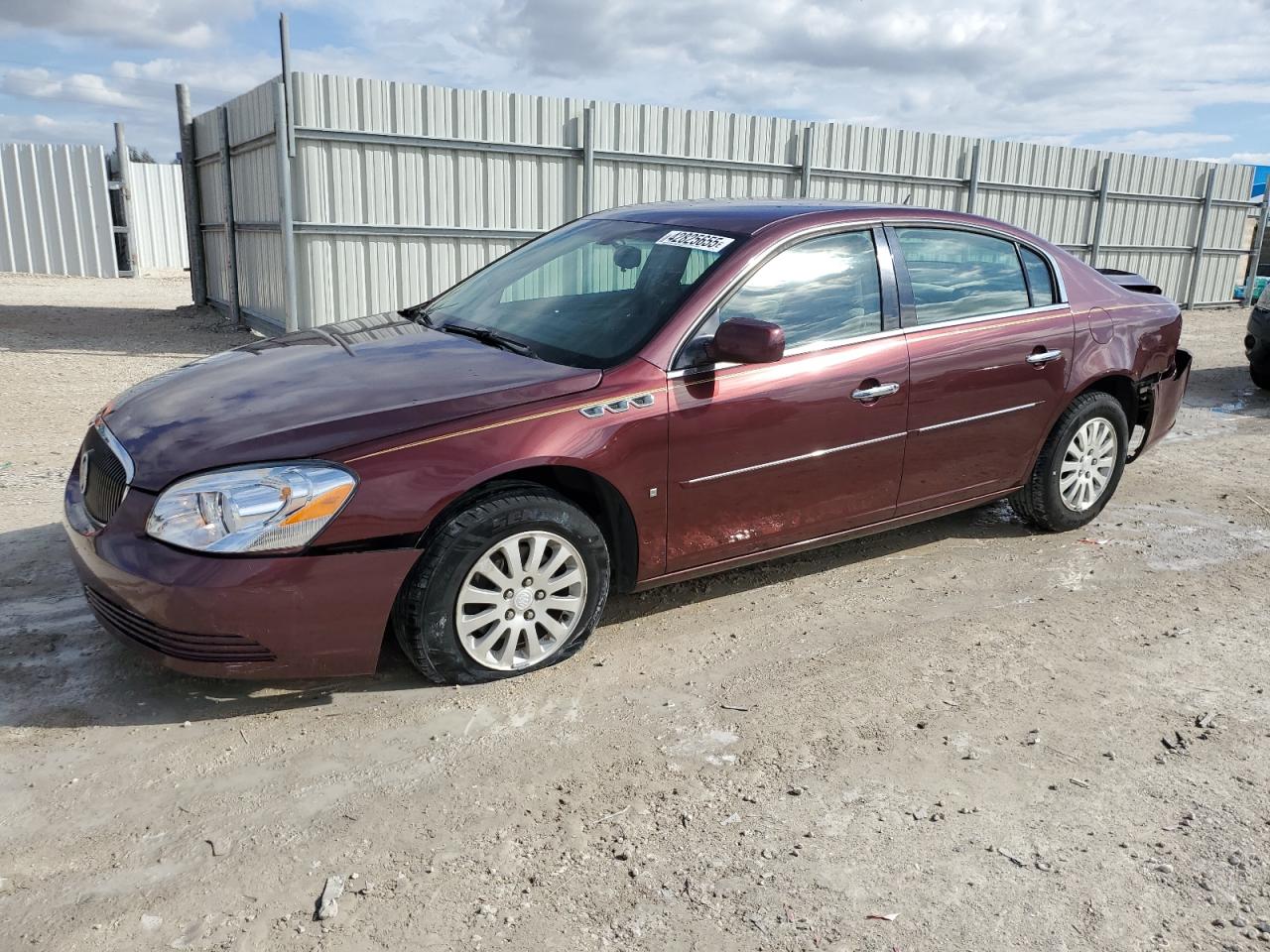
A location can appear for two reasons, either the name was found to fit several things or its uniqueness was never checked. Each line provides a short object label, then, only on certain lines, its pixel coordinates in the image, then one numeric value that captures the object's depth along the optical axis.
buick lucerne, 3.07
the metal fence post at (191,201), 14.93
